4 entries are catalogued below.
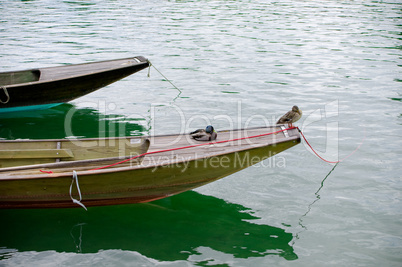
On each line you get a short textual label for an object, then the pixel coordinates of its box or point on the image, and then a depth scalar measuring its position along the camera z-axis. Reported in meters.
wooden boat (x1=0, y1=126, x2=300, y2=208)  5.59
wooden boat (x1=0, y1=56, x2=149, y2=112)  9.20
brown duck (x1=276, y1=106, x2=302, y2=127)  6.54
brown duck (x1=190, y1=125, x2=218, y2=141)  6.36
